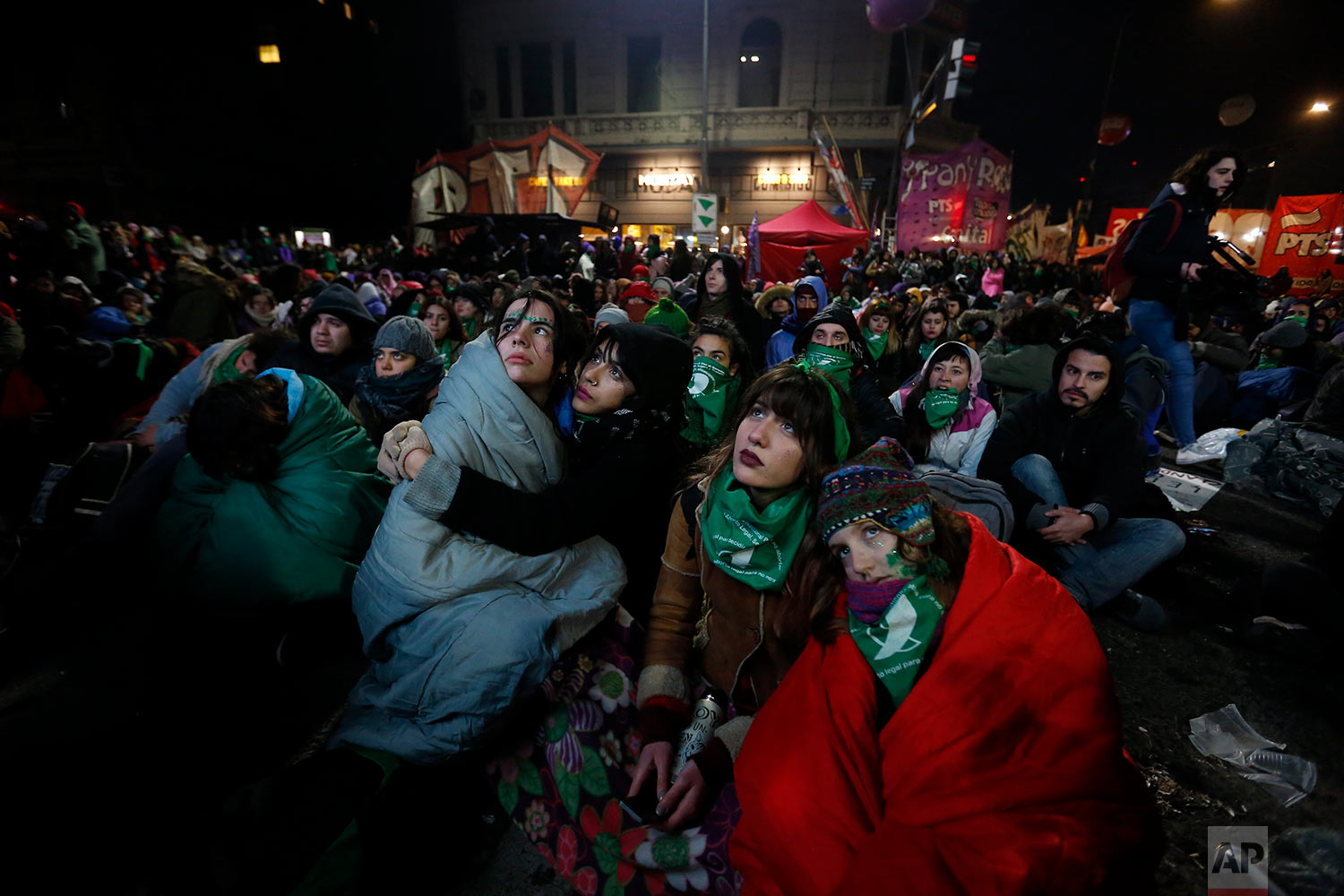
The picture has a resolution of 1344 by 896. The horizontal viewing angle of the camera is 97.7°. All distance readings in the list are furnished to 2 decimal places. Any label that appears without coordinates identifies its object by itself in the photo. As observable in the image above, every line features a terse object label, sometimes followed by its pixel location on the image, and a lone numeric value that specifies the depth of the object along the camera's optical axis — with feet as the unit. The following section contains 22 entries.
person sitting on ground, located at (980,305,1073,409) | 16.28
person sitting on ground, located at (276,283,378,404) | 13.44
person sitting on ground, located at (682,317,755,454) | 10.29
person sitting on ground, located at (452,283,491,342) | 21.86
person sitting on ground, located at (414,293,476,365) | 17.16
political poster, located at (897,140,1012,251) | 67.67
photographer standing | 14.46
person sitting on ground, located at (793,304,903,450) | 12.80
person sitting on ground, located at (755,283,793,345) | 23.12
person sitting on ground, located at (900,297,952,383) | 19.08
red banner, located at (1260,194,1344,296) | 47.19
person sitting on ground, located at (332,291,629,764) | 5.90
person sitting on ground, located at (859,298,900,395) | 18.89
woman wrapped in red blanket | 4.04
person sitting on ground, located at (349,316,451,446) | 11.99
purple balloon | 36.35
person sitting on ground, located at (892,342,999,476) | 11.66
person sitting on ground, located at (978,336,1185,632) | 10.91
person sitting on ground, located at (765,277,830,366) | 19.13
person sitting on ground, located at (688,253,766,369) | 21.02
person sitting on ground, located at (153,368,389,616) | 7.91
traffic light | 37.76
